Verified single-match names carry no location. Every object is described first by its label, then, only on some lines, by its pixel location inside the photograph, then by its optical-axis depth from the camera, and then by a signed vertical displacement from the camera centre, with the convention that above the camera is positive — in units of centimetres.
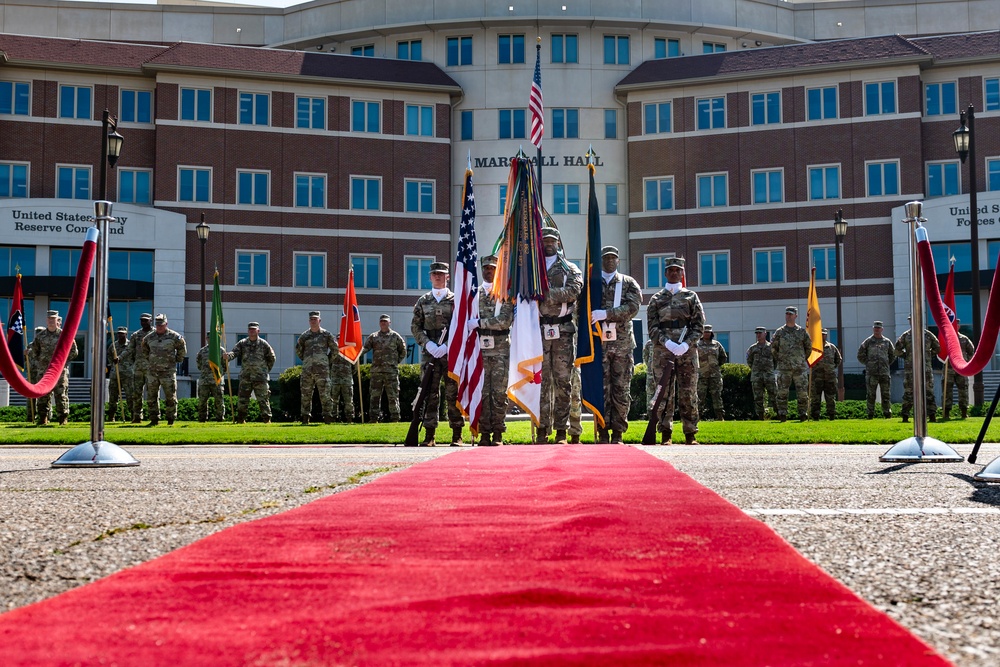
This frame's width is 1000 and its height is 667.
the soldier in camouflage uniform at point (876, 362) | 2198 +41
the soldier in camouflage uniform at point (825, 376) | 2262 +13
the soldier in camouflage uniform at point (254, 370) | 2159 +34
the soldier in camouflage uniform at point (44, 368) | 2088 +38
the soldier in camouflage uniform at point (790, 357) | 2109 +51
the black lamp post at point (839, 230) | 3162 +454
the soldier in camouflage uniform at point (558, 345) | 1238 +46
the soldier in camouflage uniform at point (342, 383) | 2172 +5
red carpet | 200 -50
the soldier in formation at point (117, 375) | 2261 +29
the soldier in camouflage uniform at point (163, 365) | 2102 +45
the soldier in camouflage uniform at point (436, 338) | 1288 +58
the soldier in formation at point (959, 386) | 1889 -9
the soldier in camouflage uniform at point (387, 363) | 2111 +45
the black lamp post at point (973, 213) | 2478 +416
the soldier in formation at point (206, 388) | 2303 -2
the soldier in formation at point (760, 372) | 2222 +22
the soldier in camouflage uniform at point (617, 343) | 1250 +48
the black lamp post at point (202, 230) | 3156 +464
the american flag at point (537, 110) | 1686 +458
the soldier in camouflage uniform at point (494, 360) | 1239 +29
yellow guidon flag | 2198 +118
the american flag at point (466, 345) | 1240 +47
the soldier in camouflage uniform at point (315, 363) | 2122 +47
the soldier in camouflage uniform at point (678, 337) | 1273 +56
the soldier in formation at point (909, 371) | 1834 +19
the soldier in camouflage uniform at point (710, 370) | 2192 +27
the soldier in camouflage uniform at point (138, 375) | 2214 +27
